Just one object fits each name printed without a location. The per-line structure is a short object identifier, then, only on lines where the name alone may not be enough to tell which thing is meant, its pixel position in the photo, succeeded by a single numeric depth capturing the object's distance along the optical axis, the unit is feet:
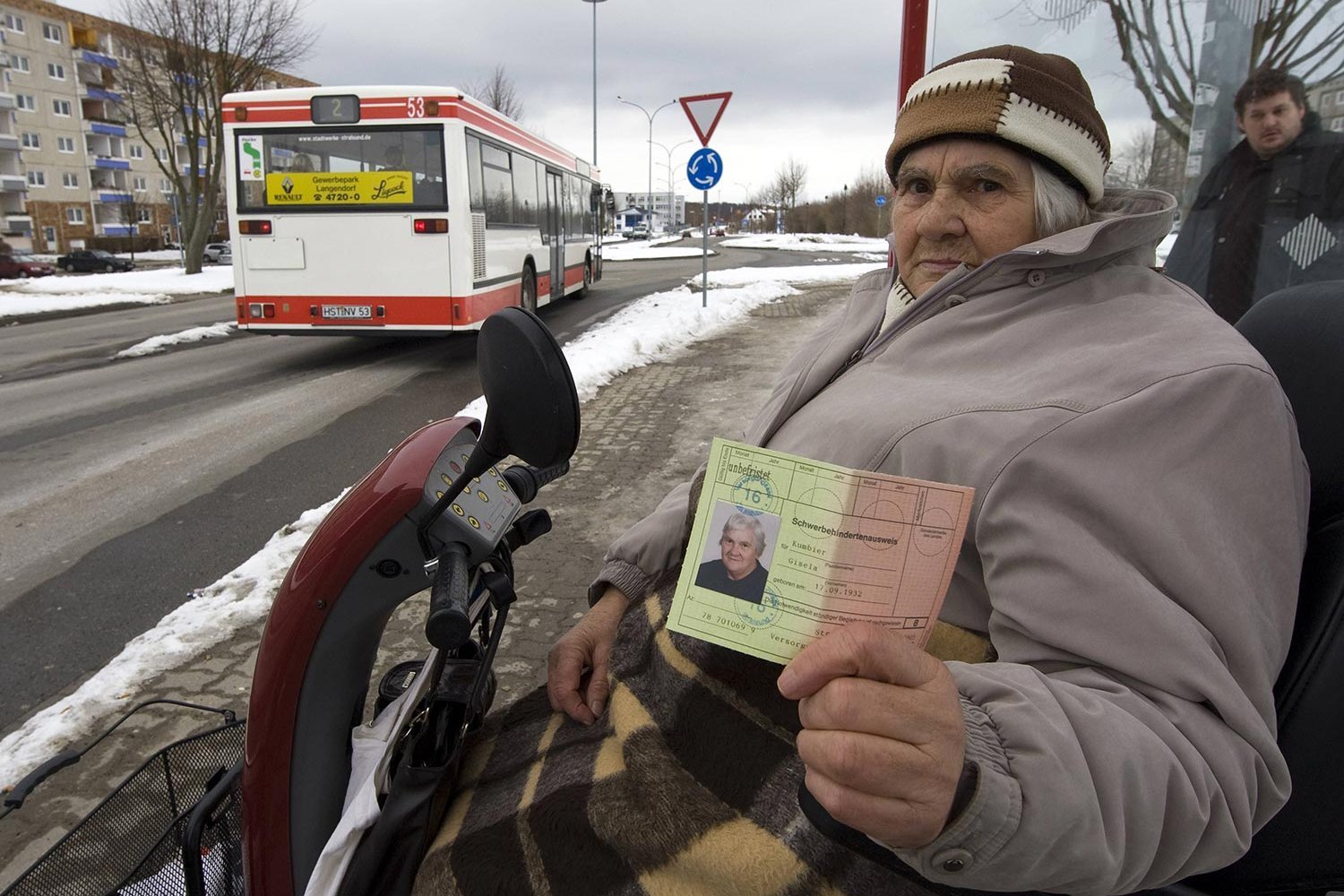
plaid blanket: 3.55
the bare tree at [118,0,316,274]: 84.17
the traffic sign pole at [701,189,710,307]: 44.92
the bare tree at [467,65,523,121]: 132.87
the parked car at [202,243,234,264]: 156.56
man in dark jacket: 10.91
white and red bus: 31.55
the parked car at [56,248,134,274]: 144.05
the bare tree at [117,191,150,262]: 181.68
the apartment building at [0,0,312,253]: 201.67
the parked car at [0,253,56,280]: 109.09
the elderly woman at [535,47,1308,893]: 2.74
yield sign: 39.40
